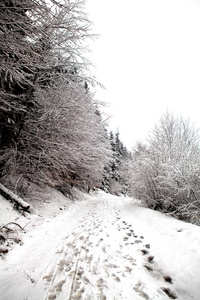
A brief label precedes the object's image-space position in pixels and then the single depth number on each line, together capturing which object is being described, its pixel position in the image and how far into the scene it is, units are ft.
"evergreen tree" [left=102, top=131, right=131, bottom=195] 89.98
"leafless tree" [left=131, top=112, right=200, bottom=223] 17.71
